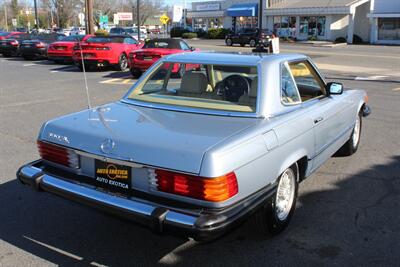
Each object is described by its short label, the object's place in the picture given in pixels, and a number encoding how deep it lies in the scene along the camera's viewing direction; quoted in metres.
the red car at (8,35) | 27.59
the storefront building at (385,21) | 44.44
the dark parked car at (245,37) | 39.94
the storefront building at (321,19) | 47.03
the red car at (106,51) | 17.83
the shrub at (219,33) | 57.62
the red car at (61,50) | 20.91
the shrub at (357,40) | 46.50
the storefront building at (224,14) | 57.04
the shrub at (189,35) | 59.34
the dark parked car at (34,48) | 24.03
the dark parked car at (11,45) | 26.29
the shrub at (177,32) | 63.22
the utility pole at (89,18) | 27.41
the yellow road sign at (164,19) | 38.48
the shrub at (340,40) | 45.61
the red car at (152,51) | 15.46
